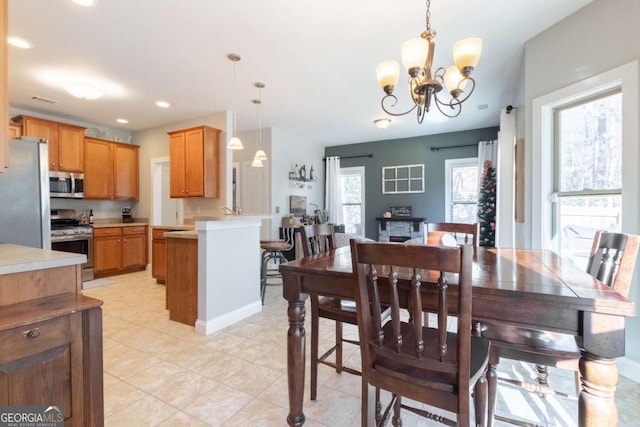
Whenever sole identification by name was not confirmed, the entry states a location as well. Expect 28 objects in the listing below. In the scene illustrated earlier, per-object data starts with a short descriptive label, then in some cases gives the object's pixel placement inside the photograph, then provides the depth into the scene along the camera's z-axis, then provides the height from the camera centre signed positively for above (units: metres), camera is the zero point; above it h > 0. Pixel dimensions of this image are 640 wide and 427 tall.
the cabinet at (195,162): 4.44 +0.76
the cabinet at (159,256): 4.52 -0.73
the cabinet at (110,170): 4.89 +0.72
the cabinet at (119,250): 4.71 -0.70
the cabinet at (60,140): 4.20 +1.11
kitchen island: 2.76 -0.65
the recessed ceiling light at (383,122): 4.46 +1.37
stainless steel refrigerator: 2.14 +0.11
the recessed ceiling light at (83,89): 3.41 +1.46
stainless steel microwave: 4.43 +0.41
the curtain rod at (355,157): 6.81 +1.29
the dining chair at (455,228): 2.19 -0.16
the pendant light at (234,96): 2.95 +1.59
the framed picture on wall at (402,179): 6.30 +0.68
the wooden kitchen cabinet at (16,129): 4.08 +1.17
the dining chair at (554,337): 1.28 -0.62
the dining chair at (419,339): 0.92 -0.50
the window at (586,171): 2.18 +0.31
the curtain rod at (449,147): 5.76 +1.29
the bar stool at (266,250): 3.70 -0.55
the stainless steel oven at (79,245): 4.24 -0.54
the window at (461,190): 5.83 +0.39
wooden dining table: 0.92 -0.35
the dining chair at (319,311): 1.70 -0.61
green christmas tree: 4.87 +0.03
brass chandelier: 1.74 +0.93
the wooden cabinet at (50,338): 1.08 -0.51
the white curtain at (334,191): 6.98 +0.45
